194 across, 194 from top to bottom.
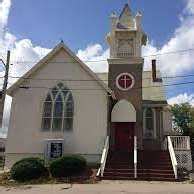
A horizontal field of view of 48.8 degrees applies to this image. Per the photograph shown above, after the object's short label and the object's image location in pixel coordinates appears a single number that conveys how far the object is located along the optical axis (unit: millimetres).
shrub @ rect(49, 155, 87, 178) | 11321
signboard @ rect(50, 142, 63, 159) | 13505
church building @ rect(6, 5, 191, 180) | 13841
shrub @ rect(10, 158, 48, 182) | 11056
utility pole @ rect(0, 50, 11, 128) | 13323
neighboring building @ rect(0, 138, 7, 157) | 38758
